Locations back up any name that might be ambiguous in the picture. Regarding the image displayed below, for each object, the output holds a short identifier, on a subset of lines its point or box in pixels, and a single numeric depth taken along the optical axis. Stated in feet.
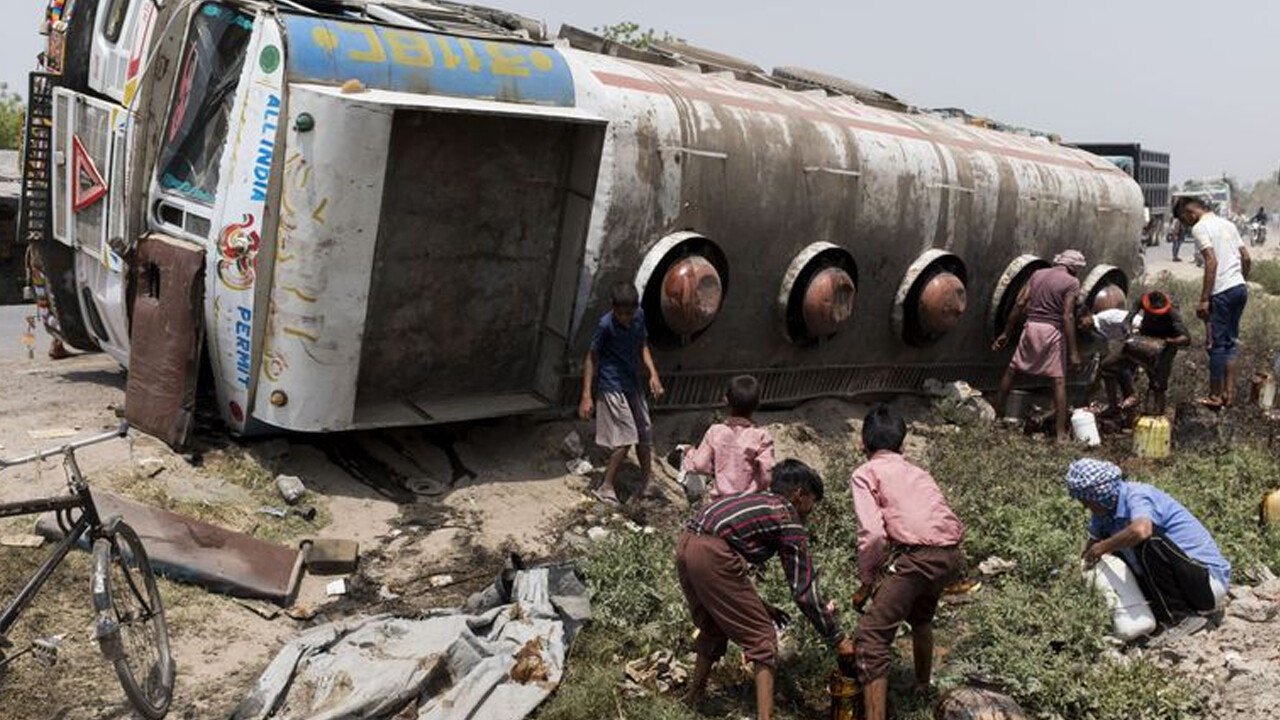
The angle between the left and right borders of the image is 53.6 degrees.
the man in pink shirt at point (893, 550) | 17.33
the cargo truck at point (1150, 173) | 98.63
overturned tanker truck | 24.35
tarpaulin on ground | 17.52
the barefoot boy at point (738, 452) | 21.09
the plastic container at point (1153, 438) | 32.94
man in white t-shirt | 34.17
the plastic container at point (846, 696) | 17.60
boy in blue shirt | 27.12
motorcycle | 132.57
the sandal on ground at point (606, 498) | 27.40
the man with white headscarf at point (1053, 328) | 36.27
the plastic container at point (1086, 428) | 35.27
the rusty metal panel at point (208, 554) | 20.97
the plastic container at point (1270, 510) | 24.71
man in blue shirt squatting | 19.52
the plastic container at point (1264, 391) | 37.05
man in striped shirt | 17.01
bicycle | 15.87
